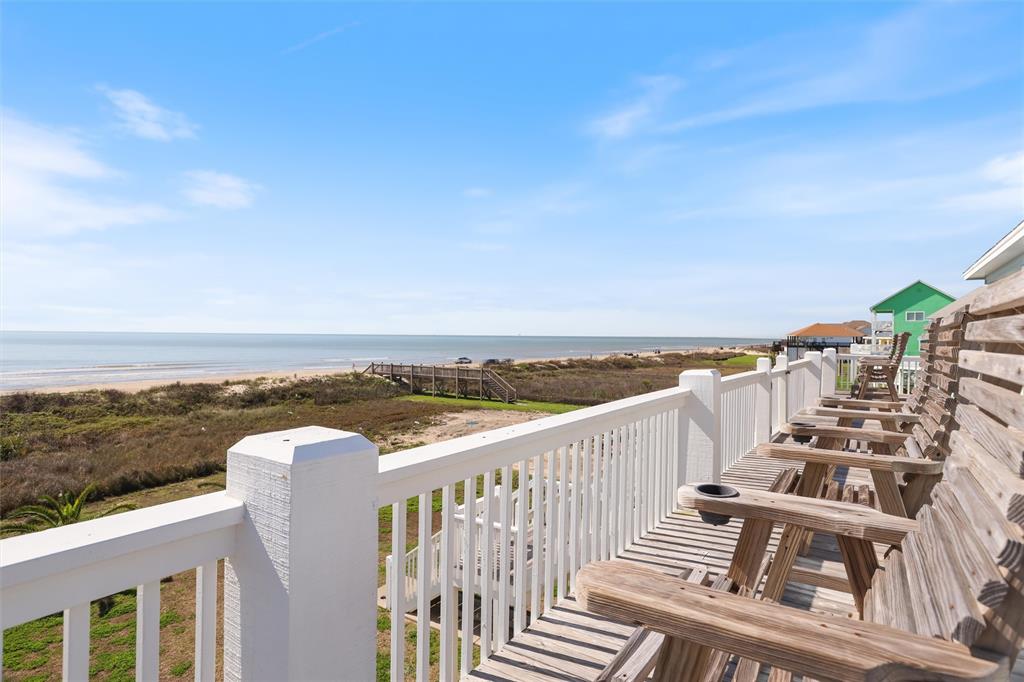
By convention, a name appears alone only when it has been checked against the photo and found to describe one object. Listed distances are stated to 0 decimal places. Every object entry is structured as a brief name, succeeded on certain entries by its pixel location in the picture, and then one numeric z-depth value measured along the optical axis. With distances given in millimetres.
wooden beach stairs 25547
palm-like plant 7476
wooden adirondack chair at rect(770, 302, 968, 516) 2180
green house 23969
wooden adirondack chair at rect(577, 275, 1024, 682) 825
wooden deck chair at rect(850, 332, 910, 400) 7117
